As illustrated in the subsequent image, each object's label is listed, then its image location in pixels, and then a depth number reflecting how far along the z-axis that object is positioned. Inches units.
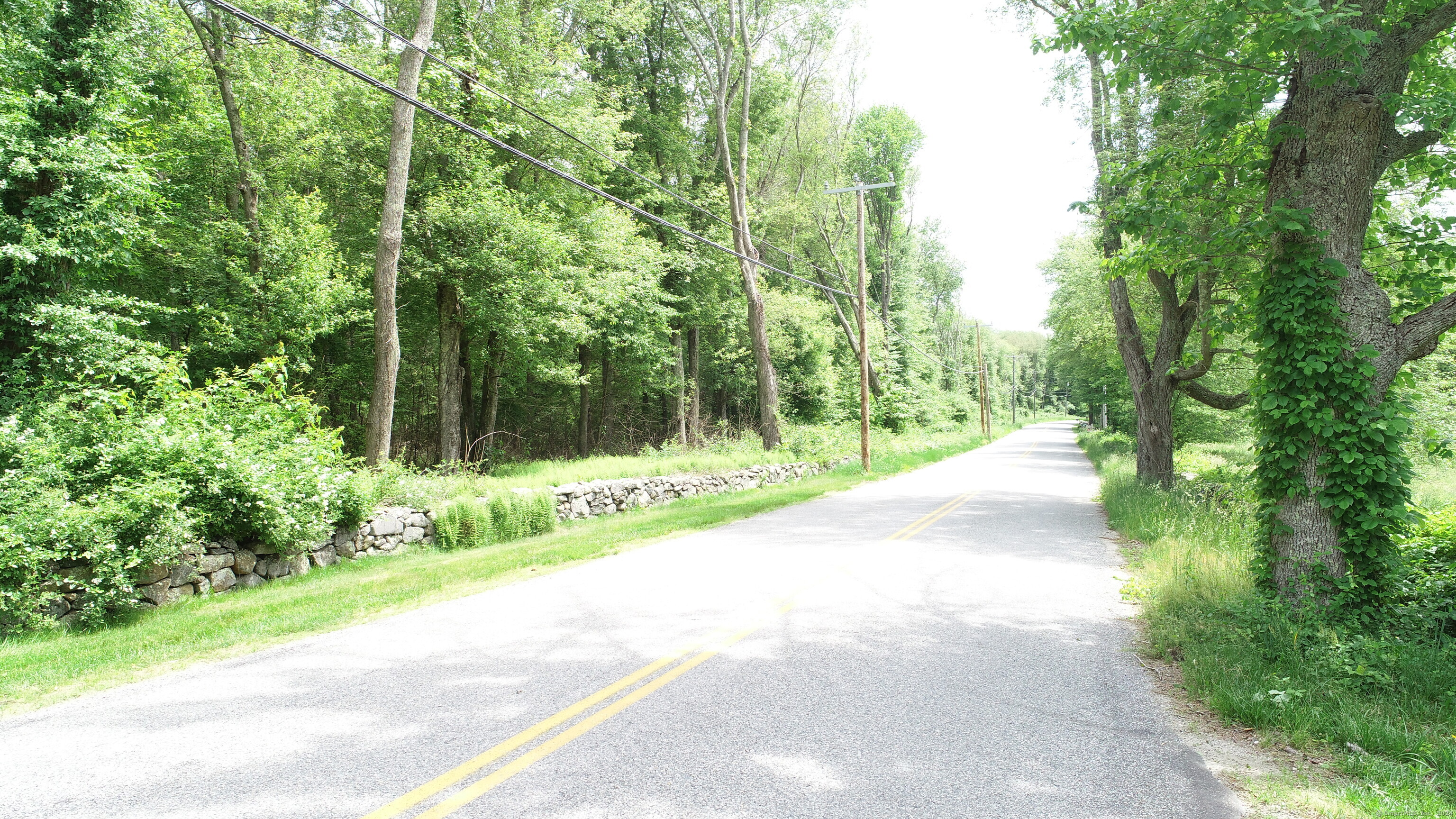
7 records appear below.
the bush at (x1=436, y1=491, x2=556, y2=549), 424.2
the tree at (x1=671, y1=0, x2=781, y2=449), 895.7
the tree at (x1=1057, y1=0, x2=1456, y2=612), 205.9
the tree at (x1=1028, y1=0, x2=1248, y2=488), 485.1
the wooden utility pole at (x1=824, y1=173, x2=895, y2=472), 843.4
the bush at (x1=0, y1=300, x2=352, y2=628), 251.8
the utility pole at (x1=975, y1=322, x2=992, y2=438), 1889.1
